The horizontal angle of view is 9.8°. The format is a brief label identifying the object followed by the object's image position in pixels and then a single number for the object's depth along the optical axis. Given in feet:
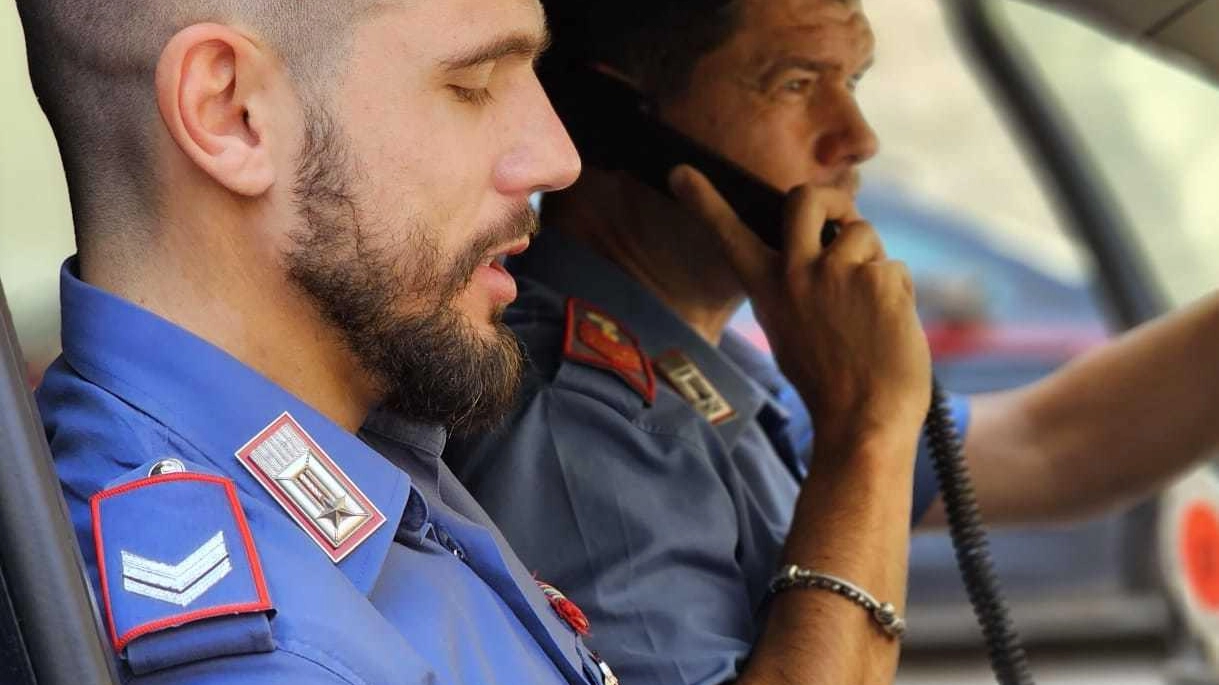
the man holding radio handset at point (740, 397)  9.56
